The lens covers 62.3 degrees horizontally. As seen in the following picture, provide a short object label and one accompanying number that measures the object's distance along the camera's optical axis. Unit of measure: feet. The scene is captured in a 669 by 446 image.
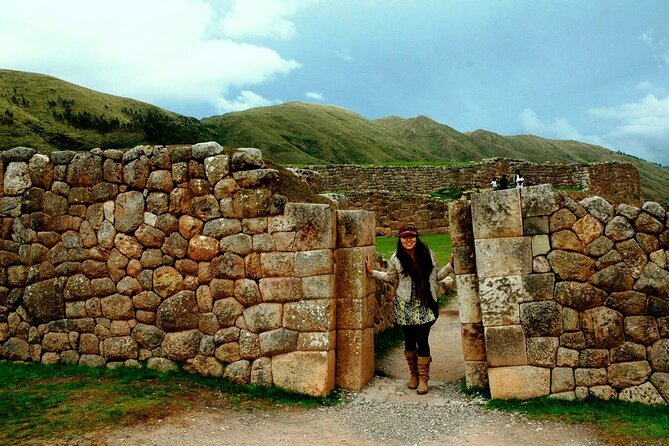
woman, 25.46
